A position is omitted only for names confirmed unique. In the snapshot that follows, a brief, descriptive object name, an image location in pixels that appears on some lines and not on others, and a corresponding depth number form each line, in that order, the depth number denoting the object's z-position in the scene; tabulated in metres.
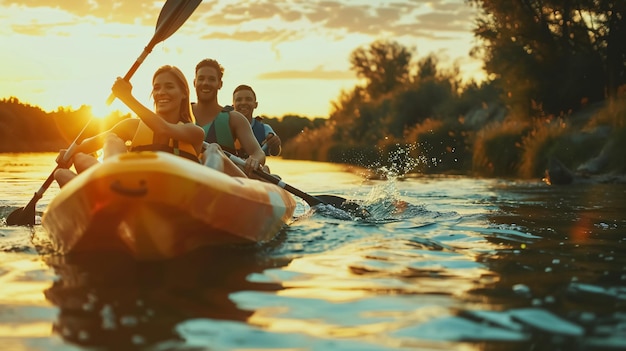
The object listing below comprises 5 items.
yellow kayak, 3.46
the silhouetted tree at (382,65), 45.16
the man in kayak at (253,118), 8.31
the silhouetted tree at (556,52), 18.75
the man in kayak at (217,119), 6.89
